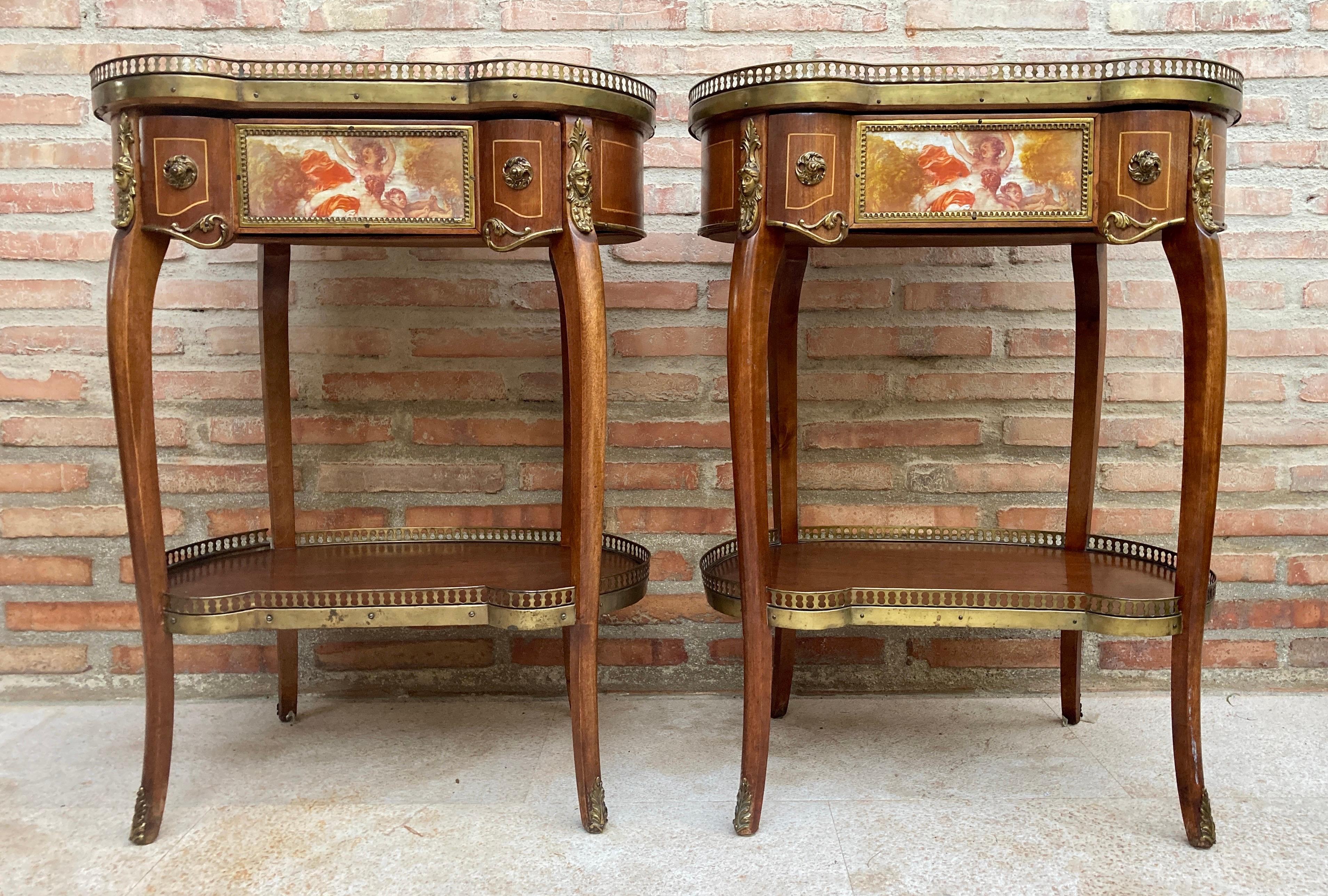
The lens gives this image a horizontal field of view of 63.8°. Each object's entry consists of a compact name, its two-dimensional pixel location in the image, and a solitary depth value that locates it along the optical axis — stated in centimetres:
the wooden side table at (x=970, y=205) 153
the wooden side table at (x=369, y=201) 153
